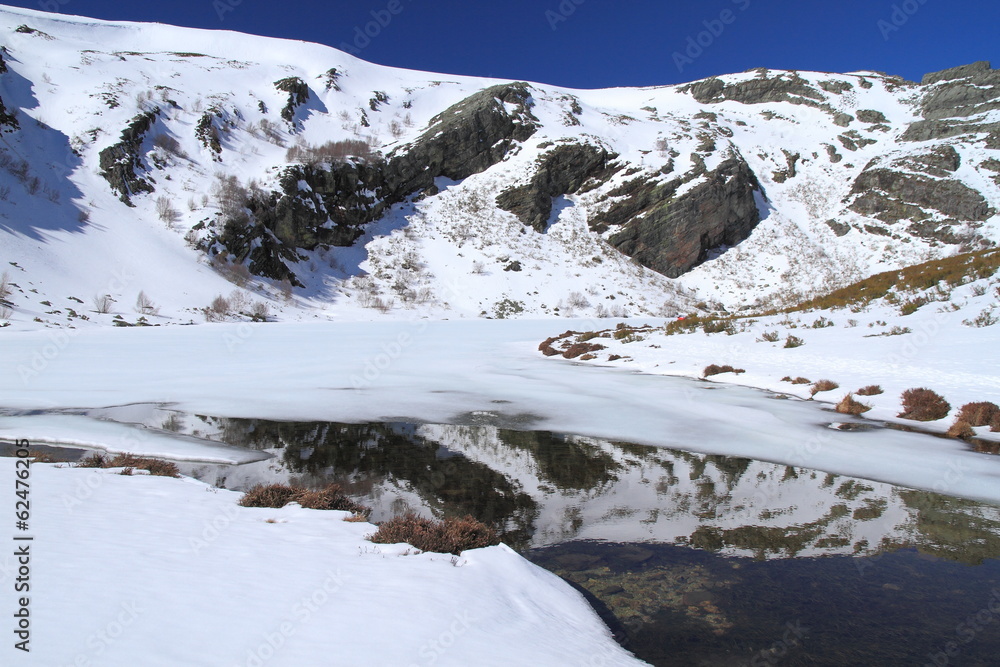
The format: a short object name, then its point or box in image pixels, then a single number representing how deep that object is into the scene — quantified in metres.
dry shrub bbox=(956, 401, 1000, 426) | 9.48
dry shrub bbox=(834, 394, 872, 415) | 11.28
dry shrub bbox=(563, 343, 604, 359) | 22.79
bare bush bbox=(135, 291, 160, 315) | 34.53
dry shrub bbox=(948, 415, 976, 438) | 9.30
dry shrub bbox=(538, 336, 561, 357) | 24.06
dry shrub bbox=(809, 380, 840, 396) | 12.98
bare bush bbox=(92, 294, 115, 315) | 32.77
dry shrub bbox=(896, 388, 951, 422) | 10.27
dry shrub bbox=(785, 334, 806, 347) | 17.17
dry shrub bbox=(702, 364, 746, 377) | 16.59
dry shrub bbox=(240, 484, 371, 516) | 6.12
